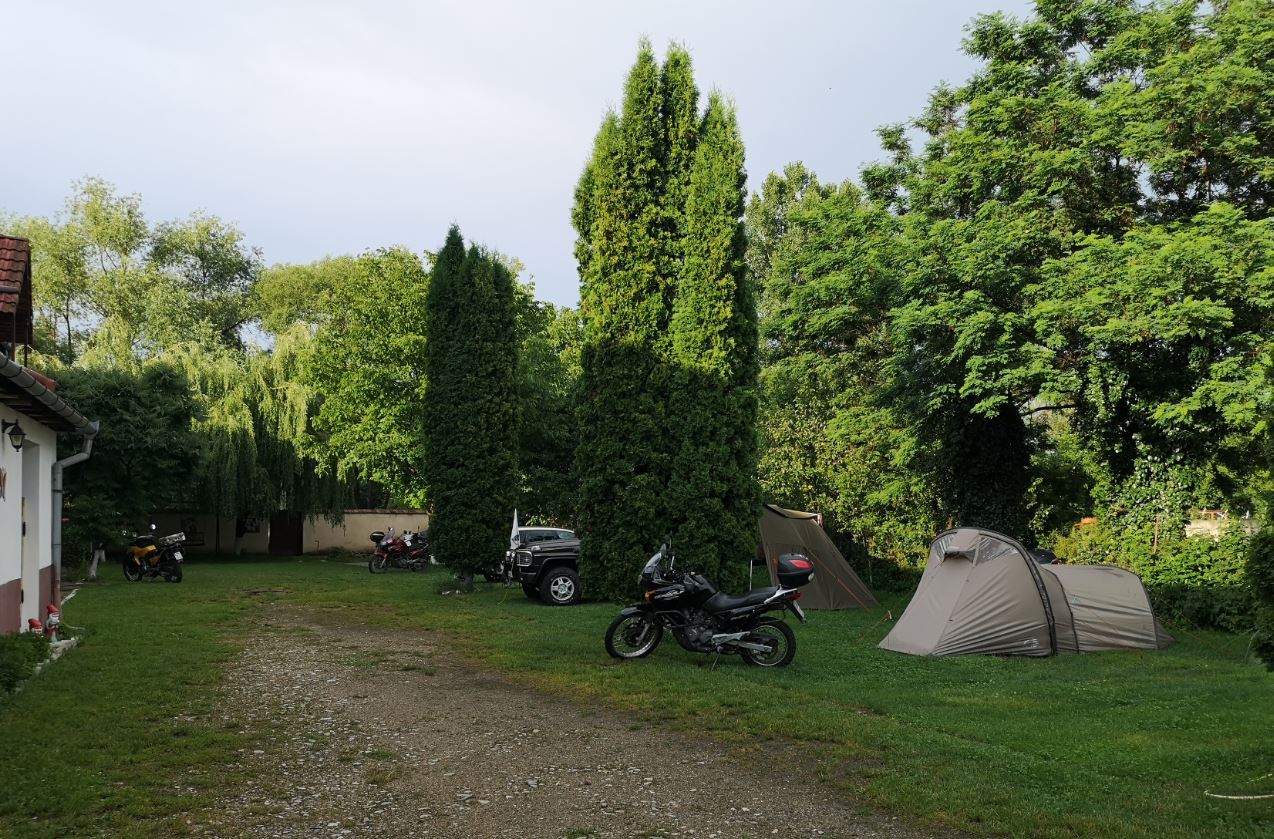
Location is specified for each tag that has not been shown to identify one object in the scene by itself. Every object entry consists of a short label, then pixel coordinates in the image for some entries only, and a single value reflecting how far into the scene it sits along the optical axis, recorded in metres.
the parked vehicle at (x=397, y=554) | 24.88
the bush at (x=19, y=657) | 7.57
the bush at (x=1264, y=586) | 5.05
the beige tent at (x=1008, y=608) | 10.59
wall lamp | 9.33
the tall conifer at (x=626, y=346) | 12.76
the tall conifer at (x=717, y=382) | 12.23
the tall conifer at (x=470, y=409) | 18.42
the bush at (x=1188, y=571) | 13.38
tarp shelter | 15.47
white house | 9.14
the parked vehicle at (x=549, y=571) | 16.48
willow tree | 25.81
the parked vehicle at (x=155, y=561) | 20.17
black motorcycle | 9.66
